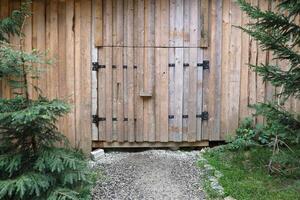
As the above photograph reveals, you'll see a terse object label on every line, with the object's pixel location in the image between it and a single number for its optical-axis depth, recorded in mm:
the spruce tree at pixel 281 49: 3986
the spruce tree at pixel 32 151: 4195
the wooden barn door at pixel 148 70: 5949
